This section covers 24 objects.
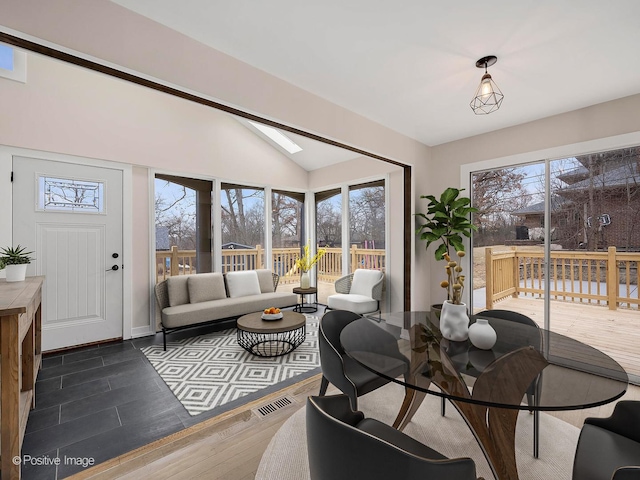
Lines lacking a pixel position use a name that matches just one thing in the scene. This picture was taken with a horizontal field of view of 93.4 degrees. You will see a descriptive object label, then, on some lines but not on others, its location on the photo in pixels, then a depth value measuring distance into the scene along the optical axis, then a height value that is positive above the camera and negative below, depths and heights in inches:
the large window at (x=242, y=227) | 194.1 +10.0
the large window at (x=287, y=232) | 219.5 +6.9
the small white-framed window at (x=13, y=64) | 119.8 +72.3
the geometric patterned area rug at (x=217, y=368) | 97.7 -48.7
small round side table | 196.6 -44.7
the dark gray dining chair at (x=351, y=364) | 64.0 -28.6
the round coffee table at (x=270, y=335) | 123.5 -45.9
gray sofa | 144.6 -31.8
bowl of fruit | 131.6 -32.2
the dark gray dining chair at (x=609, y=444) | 43.4 -32.2
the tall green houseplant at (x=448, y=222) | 139.2 +8.7
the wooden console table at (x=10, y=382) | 57.8 -26.9
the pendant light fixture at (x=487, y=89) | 90.3 +52.0
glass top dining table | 48.9 -24.9
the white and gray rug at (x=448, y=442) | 65.0 -49.7
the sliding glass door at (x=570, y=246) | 113.6 -2.7
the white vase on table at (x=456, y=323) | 68.9 -19.0
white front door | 128.8 +0.9
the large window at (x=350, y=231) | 189.8 +6.9
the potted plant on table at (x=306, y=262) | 201.5 -14.9
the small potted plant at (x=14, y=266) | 89.7 -6.7
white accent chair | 168.7 -31.2
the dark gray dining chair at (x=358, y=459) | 32.5 -24.3
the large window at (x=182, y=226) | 166.2 +9.6
